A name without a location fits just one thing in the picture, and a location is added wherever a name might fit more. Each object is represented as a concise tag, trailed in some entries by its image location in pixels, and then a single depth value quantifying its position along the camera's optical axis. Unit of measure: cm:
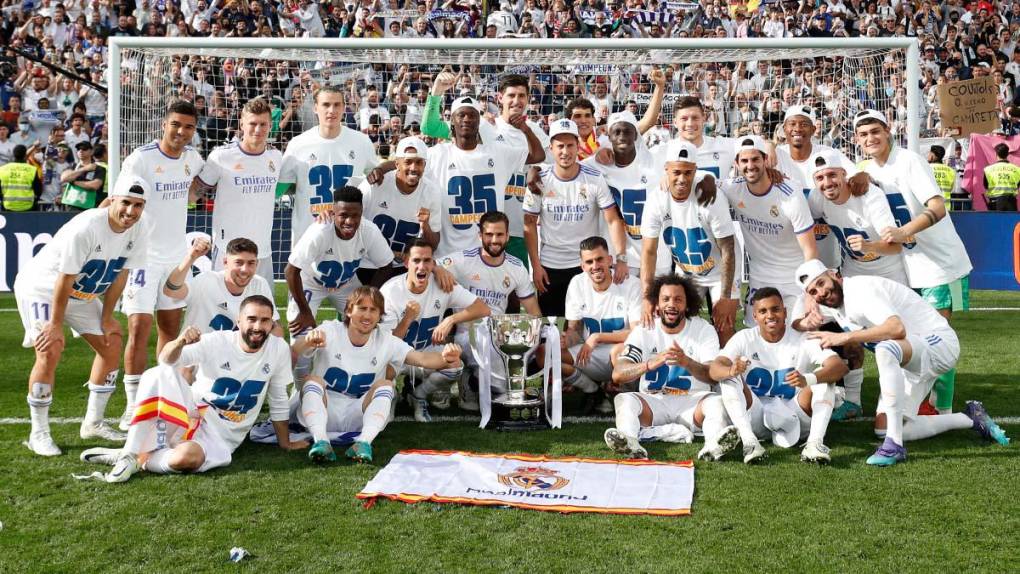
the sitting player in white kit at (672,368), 557
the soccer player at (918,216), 624
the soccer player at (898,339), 536
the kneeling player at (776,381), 538
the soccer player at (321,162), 700
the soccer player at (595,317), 646
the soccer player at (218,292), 590
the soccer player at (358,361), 562
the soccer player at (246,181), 670
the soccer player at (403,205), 678
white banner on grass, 449
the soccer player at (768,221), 633
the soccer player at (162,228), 609
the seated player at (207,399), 489
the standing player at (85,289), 532
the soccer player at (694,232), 637
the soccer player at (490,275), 659
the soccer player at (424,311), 634
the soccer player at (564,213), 686
